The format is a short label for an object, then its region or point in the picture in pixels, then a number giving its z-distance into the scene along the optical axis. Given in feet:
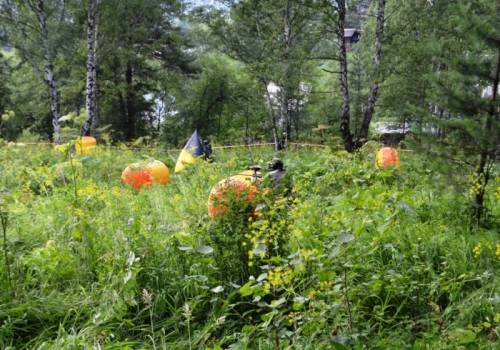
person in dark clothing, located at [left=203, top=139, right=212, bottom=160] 29.34
